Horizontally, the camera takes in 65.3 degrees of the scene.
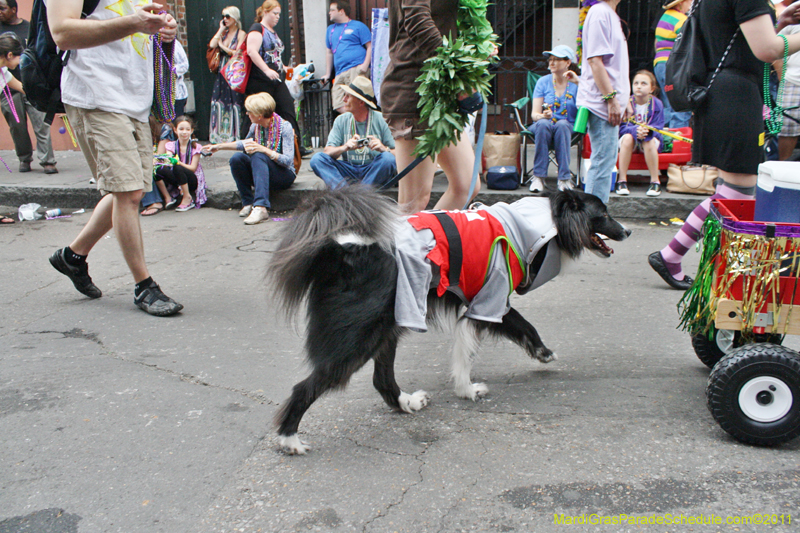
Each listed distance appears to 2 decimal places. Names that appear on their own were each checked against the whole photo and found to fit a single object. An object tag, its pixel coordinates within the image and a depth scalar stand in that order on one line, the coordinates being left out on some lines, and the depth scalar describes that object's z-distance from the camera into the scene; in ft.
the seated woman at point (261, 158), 22.08
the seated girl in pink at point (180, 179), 23.52
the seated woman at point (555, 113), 22.62
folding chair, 23.53
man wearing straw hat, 20.93
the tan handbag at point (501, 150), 24.21
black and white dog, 8.09
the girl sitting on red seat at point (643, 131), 22.15
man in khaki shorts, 11.32
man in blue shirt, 28.27
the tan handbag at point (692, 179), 21.45
